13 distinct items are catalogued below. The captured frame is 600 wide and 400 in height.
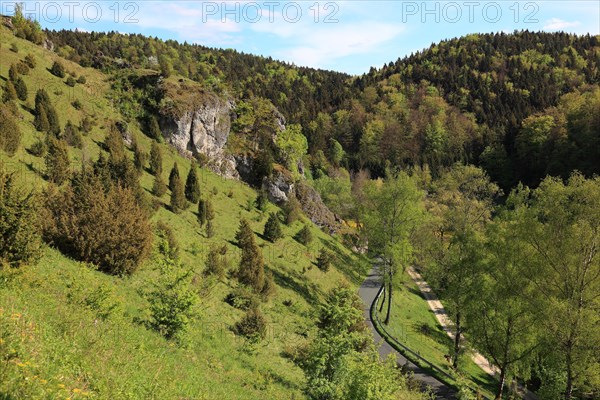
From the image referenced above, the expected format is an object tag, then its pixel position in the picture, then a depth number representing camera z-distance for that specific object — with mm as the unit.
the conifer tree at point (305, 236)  44000
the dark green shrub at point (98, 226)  17375
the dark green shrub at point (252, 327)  20817
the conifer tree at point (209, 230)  32469
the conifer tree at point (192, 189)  37094
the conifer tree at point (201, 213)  33875
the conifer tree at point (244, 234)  29894
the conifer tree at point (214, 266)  26297
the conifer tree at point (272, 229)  39562
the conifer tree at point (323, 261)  41709
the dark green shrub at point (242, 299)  24531
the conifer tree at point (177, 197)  33438
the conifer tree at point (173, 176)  35062
